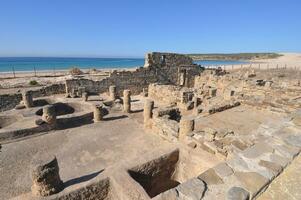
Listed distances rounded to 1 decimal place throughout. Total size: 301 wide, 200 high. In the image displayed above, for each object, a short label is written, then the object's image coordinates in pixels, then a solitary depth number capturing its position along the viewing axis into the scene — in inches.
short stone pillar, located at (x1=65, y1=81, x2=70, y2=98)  666.3
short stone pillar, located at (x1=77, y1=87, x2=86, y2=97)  632.9
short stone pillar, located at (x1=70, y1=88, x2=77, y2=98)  604.3
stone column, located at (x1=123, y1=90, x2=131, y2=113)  467.8
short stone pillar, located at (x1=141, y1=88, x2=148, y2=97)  744.3
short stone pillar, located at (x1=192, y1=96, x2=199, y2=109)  467.1
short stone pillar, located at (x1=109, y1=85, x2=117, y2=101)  623.7
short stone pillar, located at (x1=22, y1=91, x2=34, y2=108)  465.2
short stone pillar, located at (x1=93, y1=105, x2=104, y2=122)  399.5
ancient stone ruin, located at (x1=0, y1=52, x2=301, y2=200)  102.9
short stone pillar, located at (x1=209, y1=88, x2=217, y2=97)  546.6
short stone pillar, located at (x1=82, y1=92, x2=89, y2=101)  560.4
